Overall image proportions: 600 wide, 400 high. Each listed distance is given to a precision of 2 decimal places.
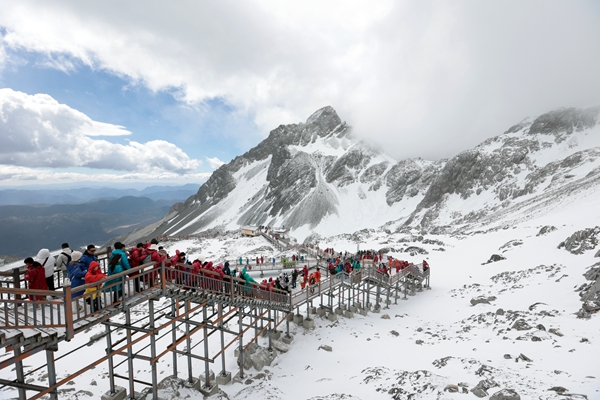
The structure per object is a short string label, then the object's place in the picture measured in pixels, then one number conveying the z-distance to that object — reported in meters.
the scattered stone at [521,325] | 14.21
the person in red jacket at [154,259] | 9.92
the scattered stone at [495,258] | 29.41
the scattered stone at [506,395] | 8.26
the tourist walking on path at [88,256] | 8.66
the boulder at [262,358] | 14.92
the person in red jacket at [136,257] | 10.10
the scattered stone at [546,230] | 32.19
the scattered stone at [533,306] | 16.55
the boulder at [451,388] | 9.39
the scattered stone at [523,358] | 11.14
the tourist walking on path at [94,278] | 8.03
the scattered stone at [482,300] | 20.20
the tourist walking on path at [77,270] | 8.42
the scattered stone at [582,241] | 22.97
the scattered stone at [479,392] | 8.95
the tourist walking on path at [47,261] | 8.34
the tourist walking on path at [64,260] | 9.38
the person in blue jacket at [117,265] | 8.94
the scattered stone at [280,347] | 16.62
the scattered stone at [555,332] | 12.74
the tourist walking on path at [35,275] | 8.04
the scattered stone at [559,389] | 8.16
